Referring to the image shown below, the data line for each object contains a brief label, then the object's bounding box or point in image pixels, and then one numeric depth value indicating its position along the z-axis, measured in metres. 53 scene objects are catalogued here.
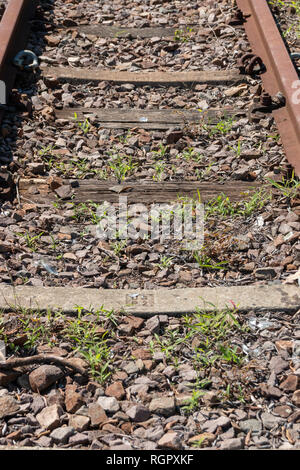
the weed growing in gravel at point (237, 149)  4.30
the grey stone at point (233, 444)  2.45
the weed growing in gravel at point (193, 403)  2.62
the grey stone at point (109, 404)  2.62
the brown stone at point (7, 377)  2.73
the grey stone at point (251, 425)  2.53
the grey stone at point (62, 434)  2.49
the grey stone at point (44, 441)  2.48
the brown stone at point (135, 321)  3.05
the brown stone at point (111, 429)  2.52
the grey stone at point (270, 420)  2.55
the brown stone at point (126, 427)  2.54
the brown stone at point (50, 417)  2.55
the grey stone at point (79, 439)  2.48
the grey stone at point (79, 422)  2.54
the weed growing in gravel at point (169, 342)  2.92
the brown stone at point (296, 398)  2.62
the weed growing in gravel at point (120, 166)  4.18
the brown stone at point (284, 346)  2.88
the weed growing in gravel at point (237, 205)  3.83
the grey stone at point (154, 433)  2.50
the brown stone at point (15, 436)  2.50
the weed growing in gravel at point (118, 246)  3.58
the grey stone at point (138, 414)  2.58
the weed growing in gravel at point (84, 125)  4.61
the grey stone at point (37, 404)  2.63
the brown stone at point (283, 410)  2.59
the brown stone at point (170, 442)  2.45
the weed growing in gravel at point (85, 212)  3.84
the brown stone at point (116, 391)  2.69
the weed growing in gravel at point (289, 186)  3.85
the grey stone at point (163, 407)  2.60
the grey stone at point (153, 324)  3.03
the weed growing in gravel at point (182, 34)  5.78
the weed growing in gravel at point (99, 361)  2.78
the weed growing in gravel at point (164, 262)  3.49
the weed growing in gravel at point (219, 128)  4.55
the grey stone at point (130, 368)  2.82
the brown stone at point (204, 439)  2.47
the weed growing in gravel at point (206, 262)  3.45
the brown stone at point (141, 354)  2.89
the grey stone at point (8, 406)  2.60
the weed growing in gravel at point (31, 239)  3.59
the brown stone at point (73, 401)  2.62
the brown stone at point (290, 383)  2.69
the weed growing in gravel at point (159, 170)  4.18
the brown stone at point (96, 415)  2.55
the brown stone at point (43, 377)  2.71
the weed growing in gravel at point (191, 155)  4.32
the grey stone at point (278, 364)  2.78
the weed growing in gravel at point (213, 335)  2.84
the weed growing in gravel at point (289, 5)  5.77
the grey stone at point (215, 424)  2.53
